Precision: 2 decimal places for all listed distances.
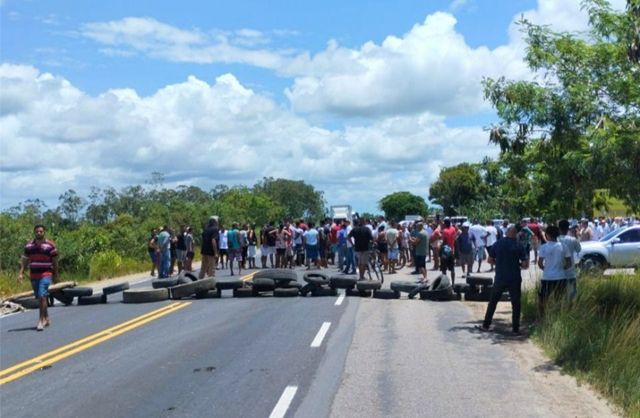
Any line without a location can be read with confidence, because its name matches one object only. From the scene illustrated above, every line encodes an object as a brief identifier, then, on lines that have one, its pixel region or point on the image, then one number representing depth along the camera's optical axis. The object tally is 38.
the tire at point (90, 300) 18.98
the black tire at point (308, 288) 18.94
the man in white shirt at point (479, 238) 27.45
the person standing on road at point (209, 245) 22.23
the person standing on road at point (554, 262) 12.94
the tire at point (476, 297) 17.97
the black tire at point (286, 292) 18.98
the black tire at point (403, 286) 18.42
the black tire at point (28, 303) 19.02
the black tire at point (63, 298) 19.02
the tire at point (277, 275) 19.23
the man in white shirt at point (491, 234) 28.35
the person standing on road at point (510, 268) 13.46
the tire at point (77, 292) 18.87
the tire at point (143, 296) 18.72
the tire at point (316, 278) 18.75
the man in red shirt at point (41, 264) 14.87
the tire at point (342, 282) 18.77
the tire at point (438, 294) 18.05
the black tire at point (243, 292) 19.33
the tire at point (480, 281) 17.74
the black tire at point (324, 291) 18.95
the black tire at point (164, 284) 19.61
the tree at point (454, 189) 86.06
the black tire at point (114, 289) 18.98
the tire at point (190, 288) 18.75
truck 49.28
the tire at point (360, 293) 18.78
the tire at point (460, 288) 18.20
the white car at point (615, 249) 25.66
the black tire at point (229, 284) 19.22
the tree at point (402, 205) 129.50
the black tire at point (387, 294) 18.39
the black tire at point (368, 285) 18.58
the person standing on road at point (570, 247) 13.05
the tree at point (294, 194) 115.75
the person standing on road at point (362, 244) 22.41
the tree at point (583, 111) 11.89
